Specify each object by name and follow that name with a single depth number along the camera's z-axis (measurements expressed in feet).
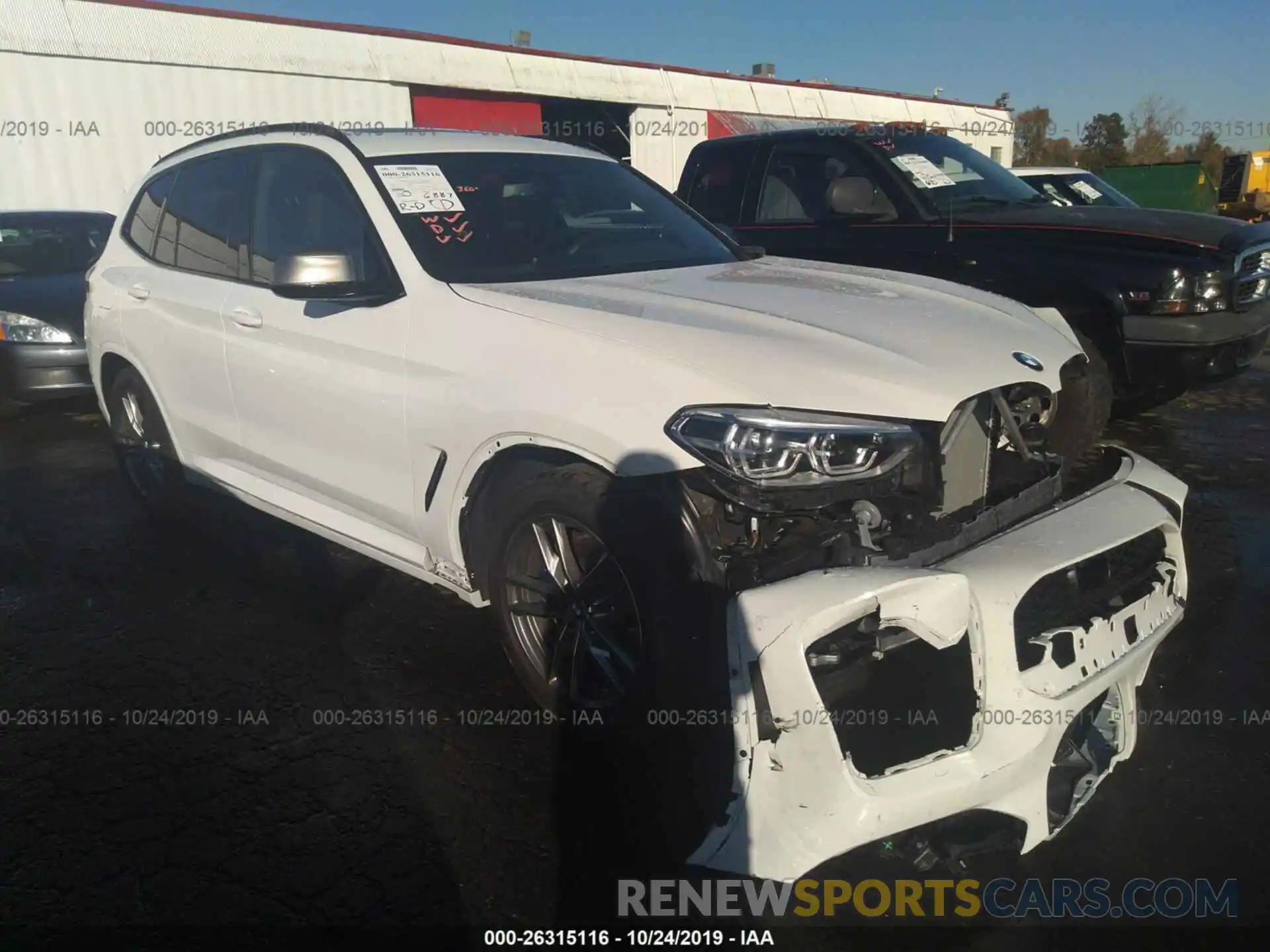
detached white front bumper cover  6.40
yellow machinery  92.68
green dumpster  78.38
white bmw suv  6.66
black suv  16.66
